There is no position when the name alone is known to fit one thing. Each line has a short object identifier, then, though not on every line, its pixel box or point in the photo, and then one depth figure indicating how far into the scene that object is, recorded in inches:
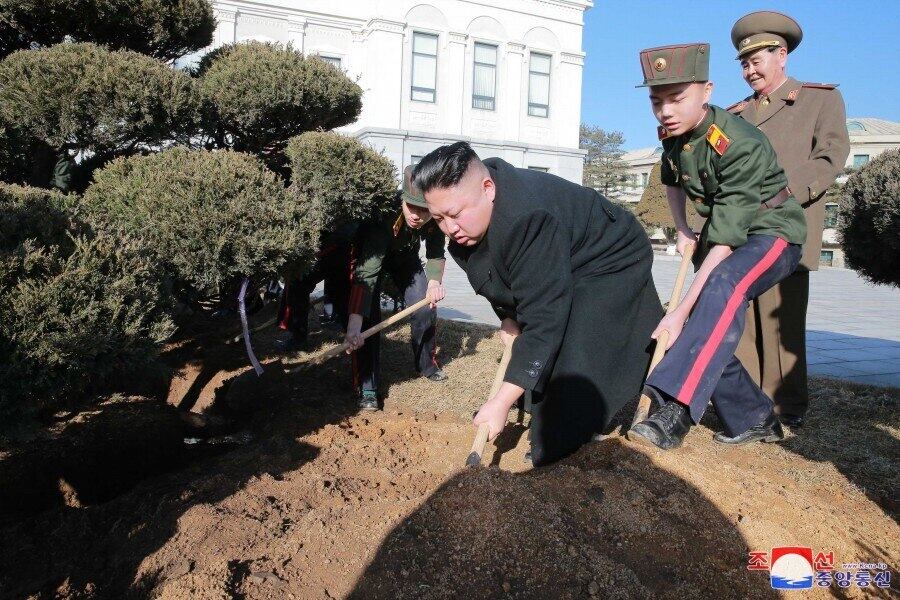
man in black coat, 98.6
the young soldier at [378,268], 178.9
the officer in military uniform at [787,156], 144.2
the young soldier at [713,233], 115.0
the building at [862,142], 1389.0
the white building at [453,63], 901.8
